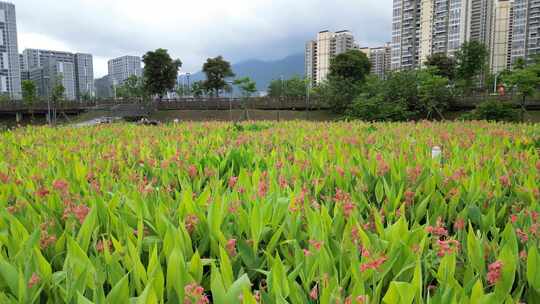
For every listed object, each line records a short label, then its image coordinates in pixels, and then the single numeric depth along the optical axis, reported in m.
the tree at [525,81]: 27.20
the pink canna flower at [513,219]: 1.54
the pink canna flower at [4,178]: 2.23
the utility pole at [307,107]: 40.83
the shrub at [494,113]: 26.66
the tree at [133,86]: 68.06
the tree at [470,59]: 43.62
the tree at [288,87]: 65.00
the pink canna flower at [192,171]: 2.65
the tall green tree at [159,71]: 50.19
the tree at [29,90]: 51.84
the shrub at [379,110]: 28.25
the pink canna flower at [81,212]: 1.59
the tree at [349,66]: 47.03
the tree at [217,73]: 56.22
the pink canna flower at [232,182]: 2.27
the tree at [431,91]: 30.55
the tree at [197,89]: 66.06
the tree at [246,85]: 50.86
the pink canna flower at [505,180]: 2.21
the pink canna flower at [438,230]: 1.40
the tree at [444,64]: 46.59
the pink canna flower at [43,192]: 1.96
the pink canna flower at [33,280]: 1.08
